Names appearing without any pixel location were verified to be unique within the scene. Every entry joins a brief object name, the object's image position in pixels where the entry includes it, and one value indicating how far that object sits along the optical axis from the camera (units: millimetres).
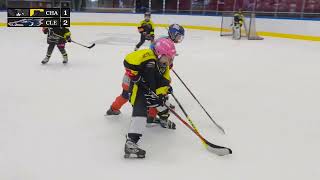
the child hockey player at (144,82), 2332
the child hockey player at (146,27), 7168
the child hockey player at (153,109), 2855
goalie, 10320
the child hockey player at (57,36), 5328
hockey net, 10695
